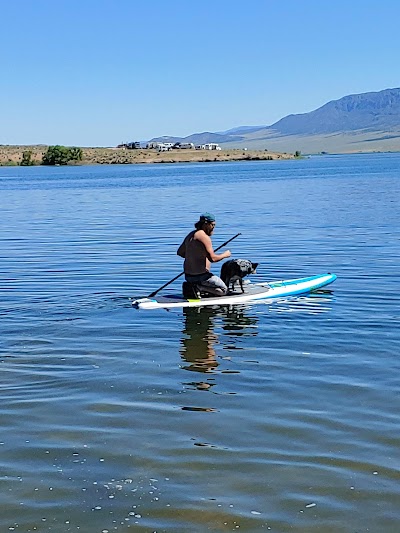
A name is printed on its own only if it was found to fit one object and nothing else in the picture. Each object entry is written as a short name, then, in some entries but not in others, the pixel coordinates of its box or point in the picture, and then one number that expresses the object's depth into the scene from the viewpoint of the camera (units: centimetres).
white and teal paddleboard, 1508
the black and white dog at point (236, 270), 1562
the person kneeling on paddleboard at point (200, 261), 1455
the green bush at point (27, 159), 17900
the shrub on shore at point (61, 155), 17425
